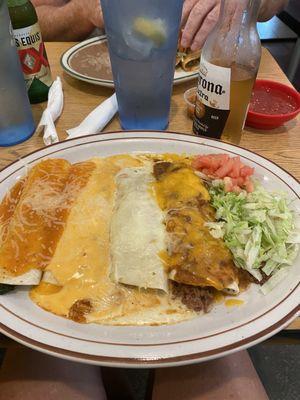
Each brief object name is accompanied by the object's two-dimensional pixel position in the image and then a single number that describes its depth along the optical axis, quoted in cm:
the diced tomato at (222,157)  36
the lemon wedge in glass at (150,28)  36
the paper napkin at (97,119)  41
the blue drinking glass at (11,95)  36
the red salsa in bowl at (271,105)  42
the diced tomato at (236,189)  34
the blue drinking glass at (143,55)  35
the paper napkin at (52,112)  40
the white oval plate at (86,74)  48
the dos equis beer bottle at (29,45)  41
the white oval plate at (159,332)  22
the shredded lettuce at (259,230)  29
